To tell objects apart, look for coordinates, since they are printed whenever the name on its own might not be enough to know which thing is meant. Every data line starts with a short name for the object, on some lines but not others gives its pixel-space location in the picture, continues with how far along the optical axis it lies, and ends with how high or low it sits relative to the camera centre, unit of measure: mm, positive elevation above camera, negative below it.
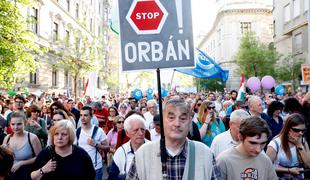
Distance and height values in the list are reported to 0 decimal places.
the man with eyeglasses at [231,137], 3173 -581
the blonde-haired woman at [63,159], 2959 -768
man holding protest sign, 1824 -461
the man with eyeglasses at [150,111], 5940 -450
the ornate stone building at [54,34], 20197 +4929
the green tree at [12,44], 9436 +1824
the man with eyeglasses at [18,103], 5461 -220
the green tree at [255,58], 27609 +3419
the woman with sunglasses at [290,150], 2934 -678
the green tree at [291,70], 24745 +1930
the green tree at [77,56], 20346 +2892
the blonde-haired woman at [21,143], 3585 -692
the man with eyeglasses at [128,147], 3065 -665
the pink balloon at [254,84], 14227 +346
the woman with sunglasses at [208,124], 4520 -577
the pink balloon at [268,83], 14290 +401
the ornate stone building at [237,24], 40349 +10385
